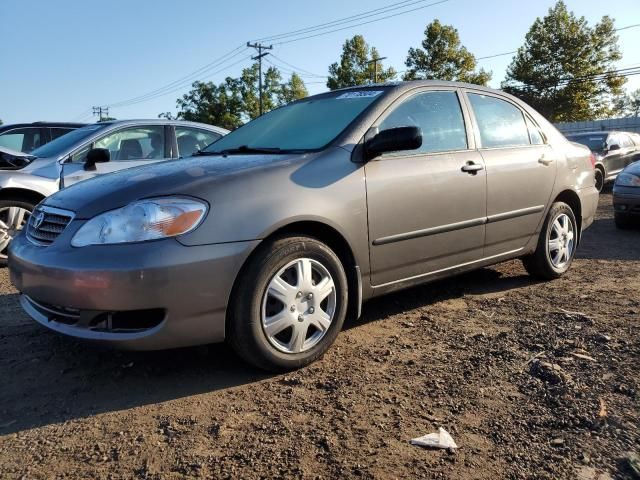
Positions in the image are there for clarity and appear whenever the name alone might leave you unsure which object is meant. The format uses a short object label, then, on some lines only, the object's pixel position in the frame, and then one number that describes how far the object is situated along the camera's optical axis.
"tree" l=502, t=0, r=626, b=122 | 38.34
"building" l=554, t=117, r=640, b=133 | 32.03
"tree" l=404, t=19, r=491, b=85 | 39.59
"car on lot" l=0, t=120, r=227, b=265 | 5.55
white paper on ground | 2.19
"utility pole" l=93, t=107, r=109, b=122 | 83.53
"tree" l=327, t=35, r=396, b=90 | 44.22
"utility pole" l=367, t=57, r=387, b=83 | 43.17
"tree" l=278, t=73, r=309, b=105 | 52.97
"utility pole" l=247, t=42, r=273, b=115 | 47.44
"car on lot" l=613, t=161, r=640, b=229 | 7.53
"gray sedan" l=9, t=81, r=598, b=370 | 2.57
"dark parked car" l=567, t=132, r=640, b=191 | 12.85
